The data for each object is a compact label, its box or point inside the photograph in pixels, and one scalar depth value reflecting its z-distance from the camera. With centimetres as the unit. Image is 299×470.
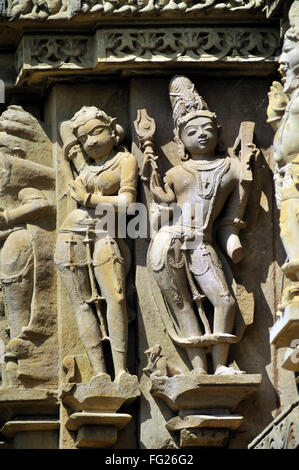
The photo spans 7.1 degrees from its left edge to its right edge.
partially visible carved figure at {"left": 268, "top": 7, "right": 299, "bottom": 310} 1137
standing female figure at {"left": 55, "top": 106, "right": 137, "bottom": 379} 1241
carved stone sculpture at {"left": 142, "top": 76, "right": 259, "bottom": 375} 1233
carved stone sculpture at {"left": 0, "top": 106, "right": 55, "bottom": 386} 1261
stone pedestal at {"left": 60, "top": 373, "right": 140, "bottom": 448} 1227
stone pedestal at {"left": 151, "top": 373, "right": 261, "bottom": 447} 1220
